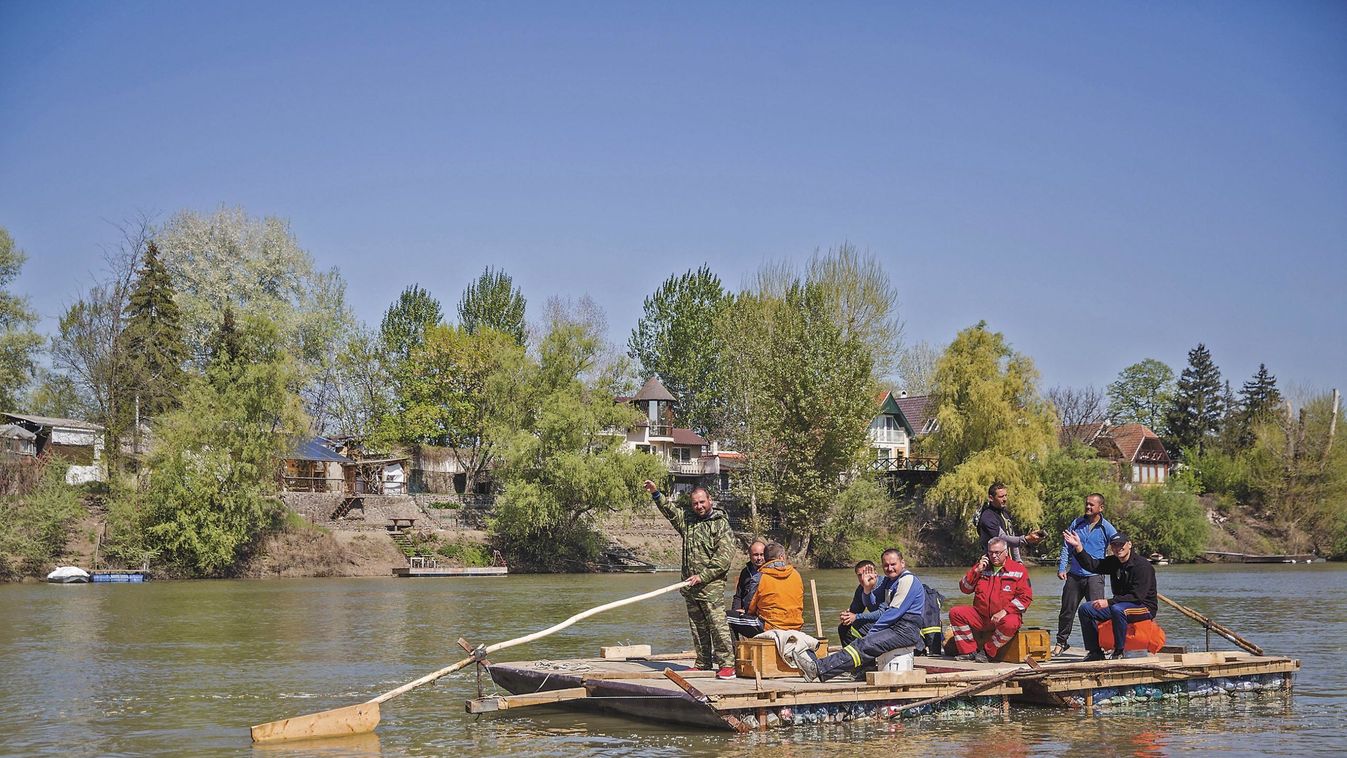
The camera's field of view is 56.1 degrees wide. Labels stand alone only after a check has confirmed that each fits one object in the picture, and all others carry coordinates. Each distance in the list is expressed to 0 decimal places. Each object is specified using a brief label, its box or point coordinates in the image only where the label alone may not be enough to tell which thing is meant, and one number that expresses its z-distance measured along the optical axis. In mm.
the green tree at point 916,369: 103500
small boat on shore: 44156
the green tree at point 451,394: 68312
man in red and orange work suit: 15211
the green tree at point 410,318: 79188
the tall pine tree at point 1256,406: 81438
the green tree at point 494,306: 83250
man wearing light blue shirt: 16500
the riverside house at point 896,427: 82875
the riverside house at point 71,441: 54938
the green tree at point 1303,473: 68375
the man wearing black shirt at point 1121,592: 15961
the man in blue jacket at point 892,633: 14789
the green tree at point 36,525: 44375
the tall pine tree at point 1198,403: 91375
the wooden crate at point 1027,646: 15836
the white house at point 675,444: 79938
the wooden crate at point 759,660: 14352
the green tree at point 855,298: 67000
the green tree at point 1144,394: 107312
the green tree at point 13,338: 57844
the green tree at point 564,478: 54375
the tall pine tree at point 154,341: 53906
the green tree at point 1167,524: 64312
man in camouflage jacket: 14812
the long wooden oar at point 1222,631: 17516
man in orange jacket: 14711
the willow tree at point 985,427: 58375
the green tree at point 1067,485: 60938
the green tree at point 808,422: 58562
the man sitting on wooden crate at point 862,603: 15195
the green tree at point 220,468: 47562
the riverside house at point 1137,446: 85750
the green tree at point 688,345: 85750
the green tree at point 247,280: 63272
